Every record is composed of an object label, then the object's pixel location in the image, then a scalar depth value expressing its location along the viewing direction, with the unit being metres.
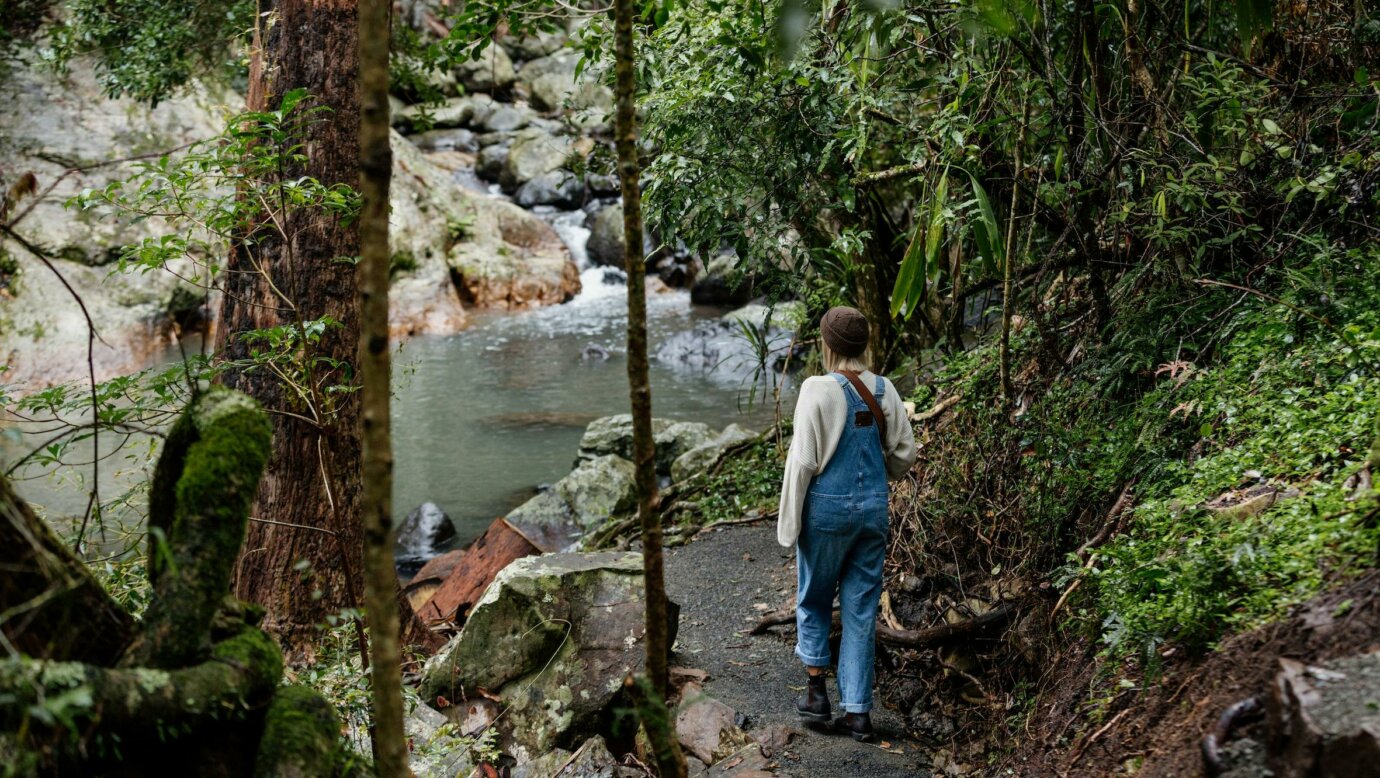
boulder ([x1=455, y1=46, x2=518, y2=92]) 27.38
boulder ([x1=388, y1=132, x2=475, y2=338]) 18.52
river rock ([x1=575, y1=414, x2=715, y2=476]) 10.31
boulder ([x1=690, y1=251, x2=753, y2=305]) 18.83
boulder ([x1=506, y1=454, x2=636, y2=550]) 8.93
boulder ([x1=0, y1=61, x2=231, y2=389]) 14.99
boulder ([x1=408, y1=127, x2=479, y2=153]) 25.84
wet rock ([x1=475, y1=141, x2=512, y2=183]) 24.48
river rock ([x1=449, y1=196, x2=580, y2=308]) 20.19
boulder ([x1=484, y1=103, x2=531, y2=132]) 26.61
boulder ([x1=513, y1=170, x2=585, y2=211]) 23.48
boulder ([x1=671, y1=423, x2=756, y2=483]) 9.25
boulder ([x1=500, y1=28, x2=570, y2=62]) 29.61
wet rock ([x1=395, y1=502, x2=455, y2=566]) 9.50
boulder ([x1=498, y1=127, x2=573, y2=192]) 23.95
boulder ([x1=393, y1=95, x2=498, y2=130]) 26.53
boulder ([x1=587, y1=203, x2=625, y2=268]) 21.59
